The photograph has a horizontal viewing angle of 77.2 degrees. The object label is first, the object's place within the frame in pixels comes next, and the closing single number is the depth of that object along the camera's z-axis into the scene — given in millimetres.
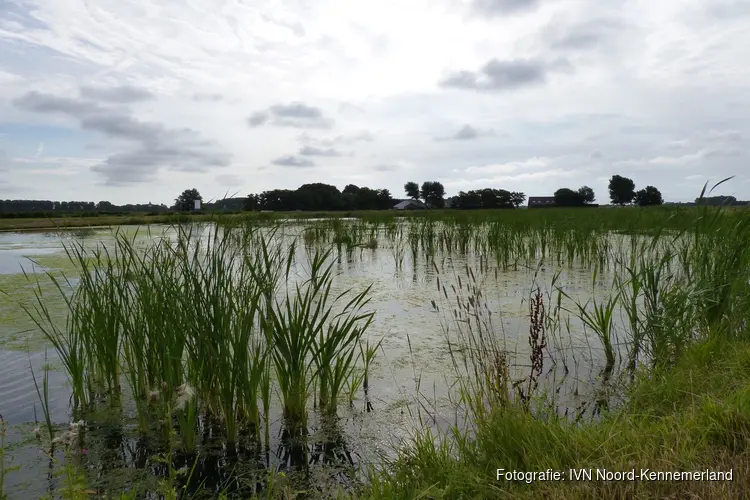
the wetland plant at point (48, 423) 2329
